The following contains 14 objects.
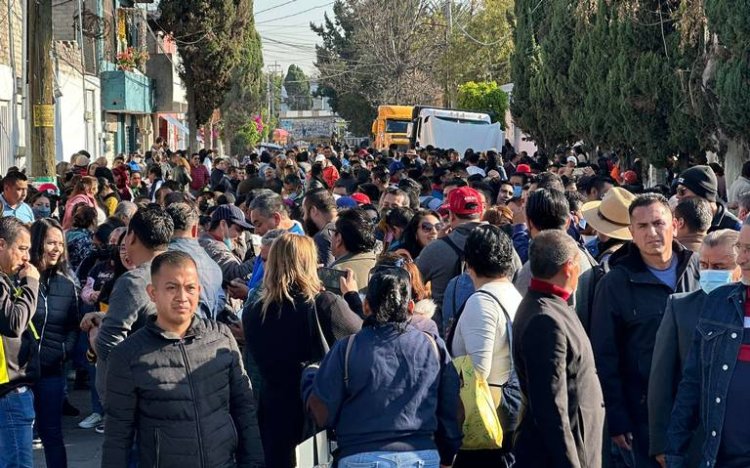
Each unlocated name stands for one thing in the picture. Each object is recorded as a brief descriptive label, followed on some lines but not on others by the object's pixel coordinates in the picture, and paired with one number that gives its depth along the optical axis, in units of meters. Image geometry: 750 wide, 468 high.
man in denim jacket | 4.41
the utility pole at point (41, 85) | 15.34
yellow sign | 15.46
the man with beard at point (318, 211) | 9.56
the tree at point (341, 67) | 80.38
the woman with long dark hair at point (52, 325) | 6.81
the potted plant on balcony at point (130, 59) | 32.84
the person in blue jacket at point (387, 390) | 4.74
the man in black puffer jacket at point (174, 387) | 4.81
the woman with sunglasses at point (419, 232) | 8.50
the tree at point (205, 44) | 37.72
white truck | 31.38
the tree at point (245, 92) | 54.26
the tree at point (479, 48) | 53.09
